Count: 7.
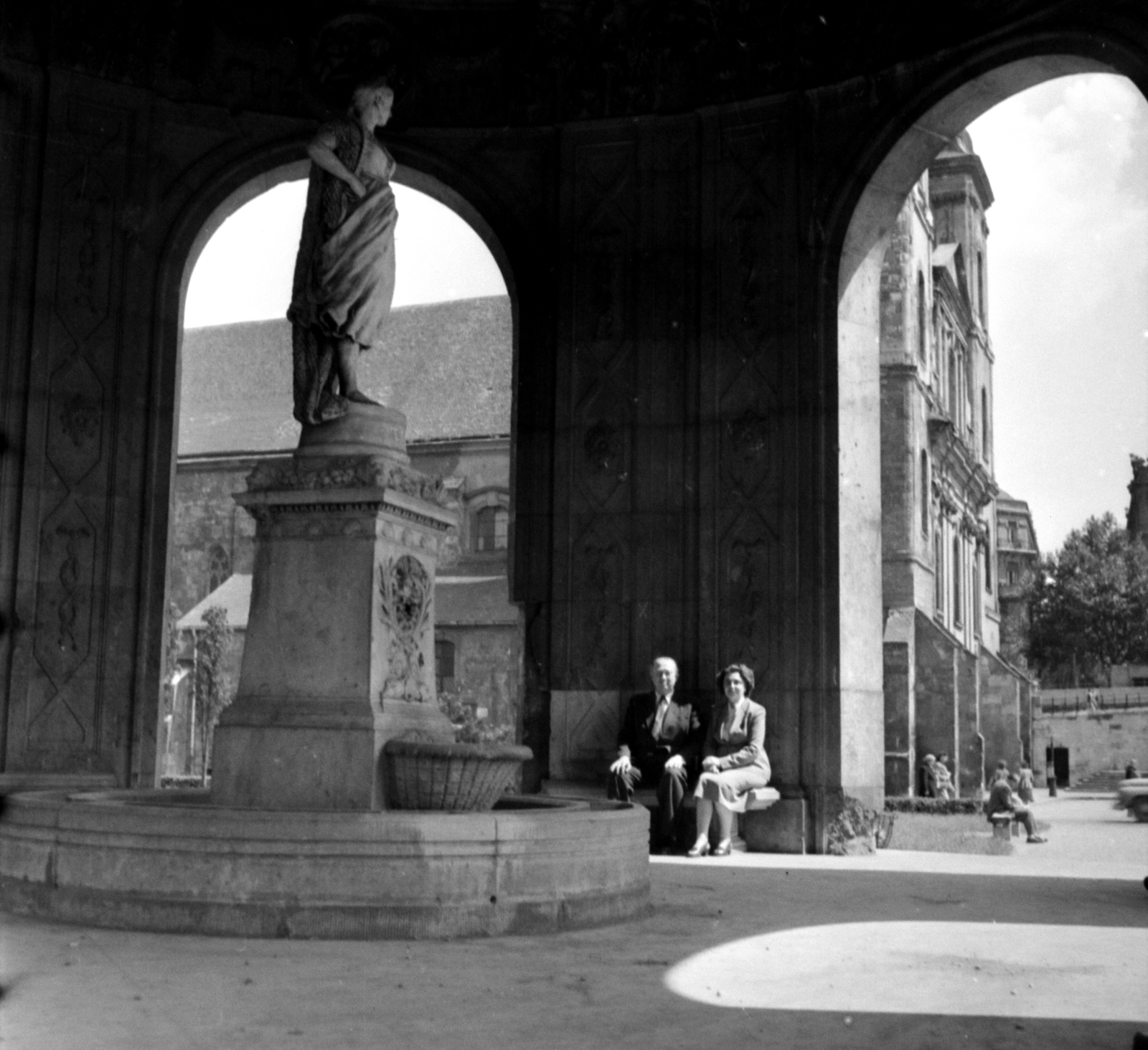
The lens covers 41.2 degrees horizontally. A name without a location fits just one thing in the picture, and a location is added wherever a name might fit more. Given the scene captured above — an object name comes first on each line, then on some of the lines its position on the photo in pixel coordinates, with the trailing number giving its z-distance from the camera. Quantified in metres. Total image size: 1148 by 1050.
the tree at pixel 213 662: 40.41
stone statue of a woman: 8.62
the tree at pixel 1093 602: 71.31
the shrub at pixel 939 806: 25.20
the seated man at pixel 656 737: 11.71
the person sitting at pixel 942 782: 31.89
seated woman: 11.45
